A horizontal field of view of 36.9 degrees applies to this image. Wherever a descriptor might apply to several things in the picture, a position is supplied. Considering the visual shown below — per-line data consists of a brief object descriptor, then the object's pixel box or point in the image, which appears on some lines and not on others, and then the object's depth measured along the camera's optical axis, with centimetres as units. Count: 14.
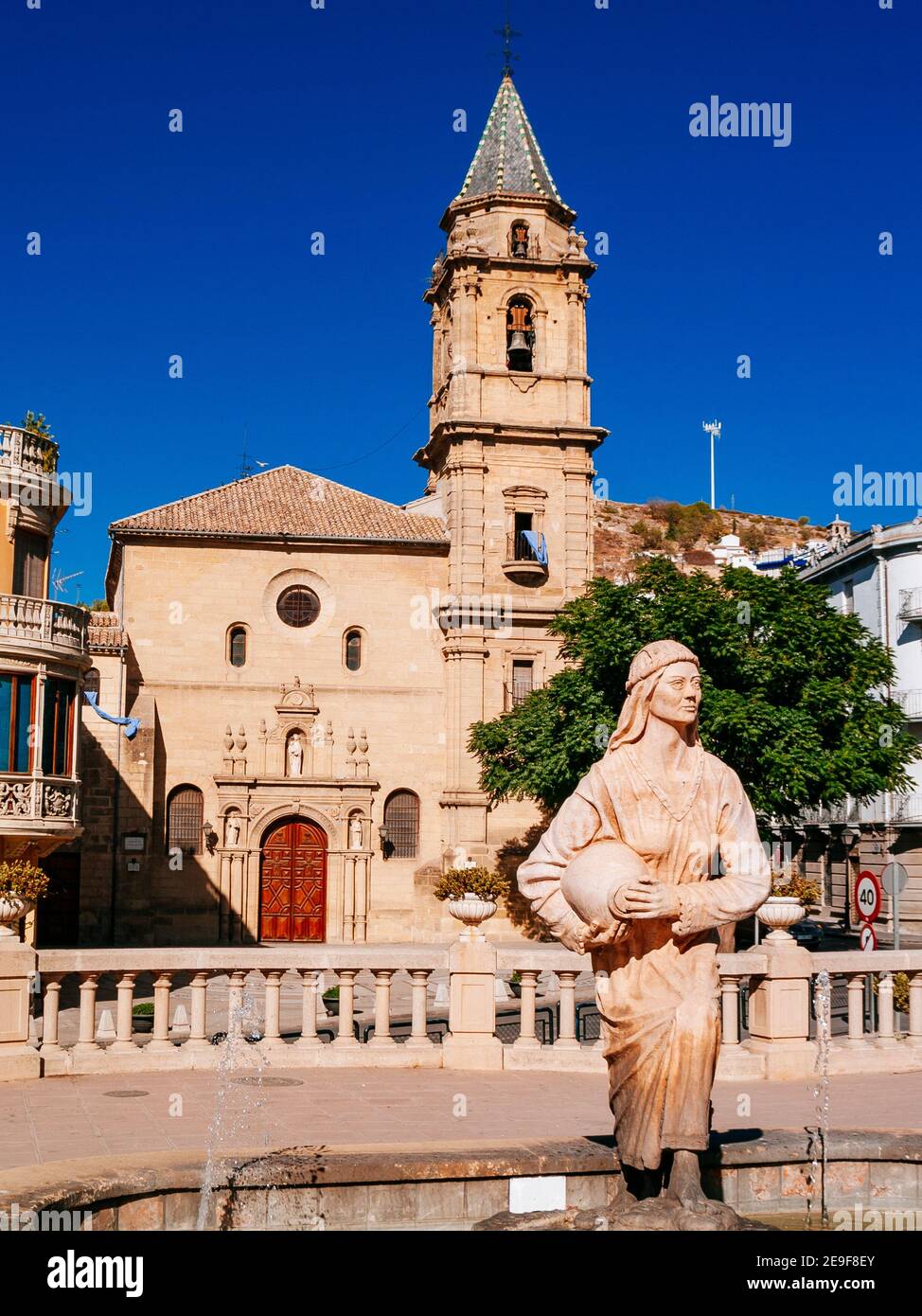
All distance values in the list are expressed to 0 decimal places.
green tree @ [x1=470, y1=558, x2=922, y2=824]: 3250
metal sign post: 1861
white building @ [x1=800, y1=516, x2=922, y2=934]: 4588
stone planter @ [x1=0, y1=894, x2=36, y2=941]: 1338
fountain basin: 680
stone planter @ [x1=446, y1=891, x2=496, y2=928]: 1402
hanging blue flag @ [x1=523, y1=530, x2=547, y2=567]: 4372
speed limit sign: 1823
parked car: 3700
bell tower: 4250
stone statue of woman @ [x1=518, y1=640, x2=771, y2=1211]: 623
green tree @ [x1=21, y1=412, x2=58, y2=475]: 3056
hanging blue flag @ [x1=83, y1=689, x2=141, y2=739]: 3706
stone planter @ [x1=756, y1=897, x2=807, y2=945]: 1374
